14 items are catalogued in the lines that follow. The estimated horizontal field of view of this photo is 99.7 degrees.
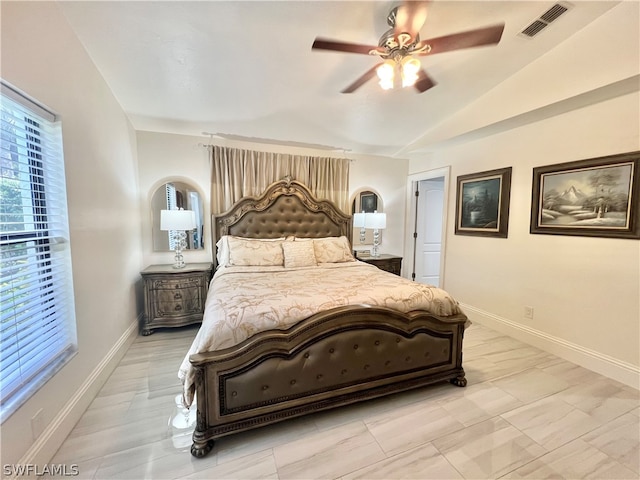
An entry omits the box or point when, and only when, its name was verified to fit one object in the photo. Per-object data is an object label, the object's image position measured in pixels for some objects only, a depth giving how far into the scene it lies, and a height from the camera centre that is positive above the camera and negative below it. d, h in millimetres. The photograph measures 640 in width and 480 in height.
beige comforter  1686 -574
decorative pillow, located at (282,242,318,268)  3439 -419
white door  5031 -74
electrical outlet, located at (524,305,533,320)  3102 -1036
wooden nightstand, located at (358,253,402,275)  4293 -641
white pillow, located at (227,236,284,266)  3354 -381
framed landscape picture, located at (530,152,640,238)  2324 +236
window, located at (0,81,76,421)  1377 -187
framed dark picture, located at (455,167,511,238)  3355 +253
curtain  3826 +740
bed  1648 -856
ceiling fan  1667 +1208
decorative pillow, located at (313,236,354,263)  3705 -395
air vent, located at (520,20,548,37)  2271 +1664
